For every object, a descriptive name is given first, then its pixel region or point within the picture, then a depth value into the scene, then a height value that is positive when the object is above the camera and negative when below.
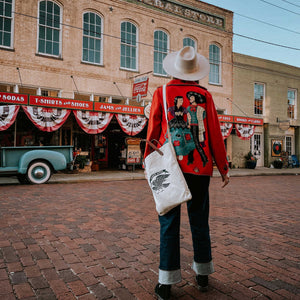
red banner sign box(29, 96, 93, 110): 11.56 +2.04
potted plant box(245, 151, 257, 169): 19.31 -0.33
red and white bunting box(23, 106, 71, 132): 11.63 +1.46
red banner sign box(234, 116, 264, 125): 17.11 +2.05
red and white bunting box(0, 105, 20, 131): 11.01 +1.40
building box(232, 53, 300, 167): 20.06 +3.66
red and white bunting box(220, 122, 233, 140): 16.81 +1.52
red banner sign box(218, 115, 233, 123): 16.53 +2.06
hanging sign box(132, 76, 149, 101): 14.52 +3.34
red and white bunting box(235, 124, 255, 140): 17.39 +1.47
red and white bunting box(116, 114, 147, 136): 13.70 +1.45
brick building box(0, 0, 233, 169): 13.34 +5.34
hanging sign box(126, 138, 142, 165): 14.84 +0.02
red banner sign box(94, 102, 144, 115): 12.98 +2.06
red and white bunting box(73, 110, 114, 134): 12.70 +1.45
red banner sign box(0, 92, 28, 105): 10.93 +2.02
